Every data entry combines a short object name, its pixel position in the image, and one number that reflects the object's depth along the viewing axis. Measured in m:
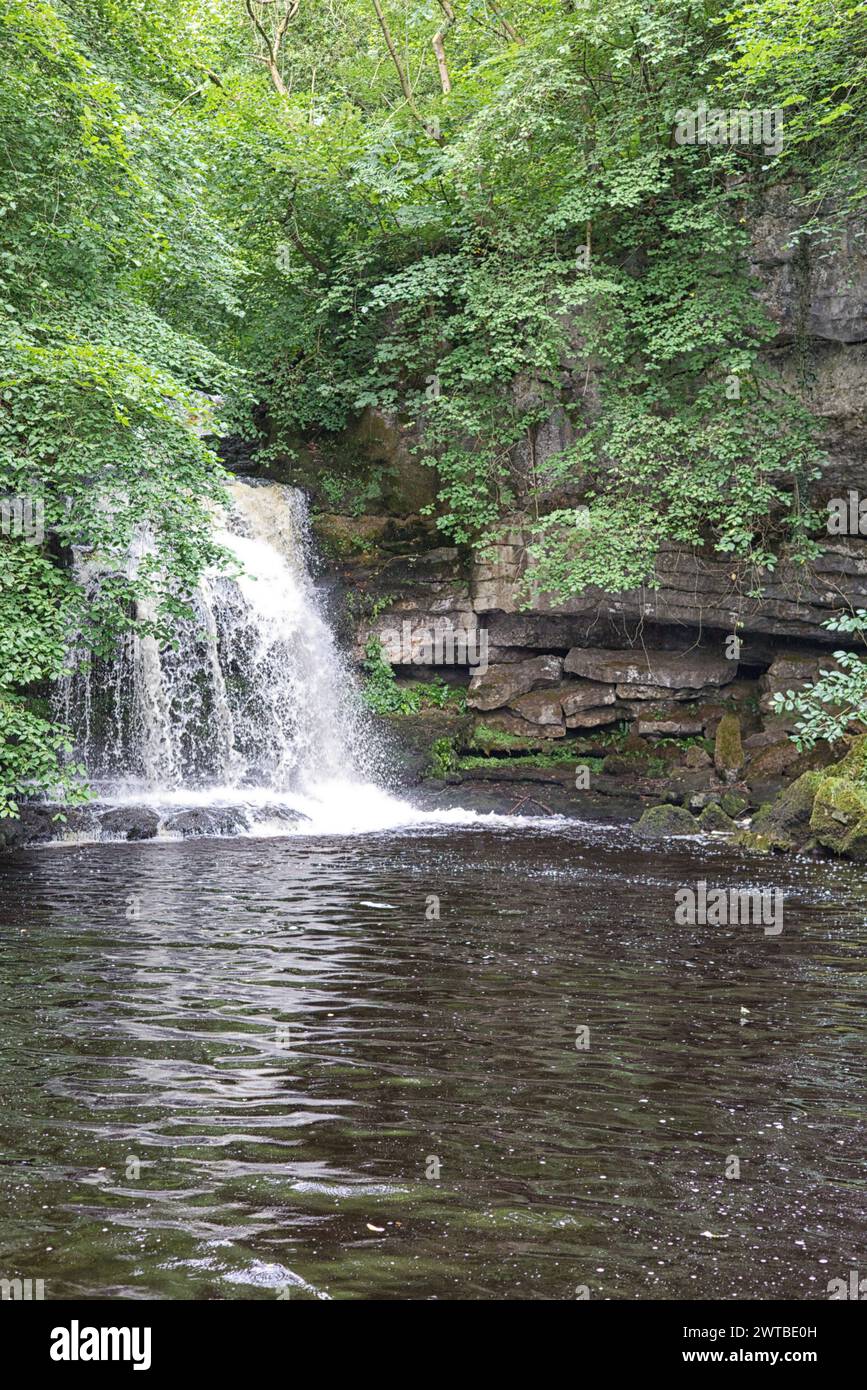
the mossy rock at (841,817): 13.04
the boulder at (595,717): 18.28
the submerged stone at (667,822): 15.09
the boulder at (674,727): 17.83
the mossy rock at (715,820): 15.27
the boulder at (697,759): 17.23
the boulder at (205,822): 14.44
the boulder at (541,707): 18.33
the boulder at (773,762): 16.11
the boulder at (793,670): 16.66
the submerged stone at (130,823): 14.12
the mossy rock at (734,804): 15.74
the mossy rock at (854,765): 13.97
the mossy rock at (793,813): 13.93
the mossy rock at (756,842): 13.66
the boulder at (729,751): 16.78
